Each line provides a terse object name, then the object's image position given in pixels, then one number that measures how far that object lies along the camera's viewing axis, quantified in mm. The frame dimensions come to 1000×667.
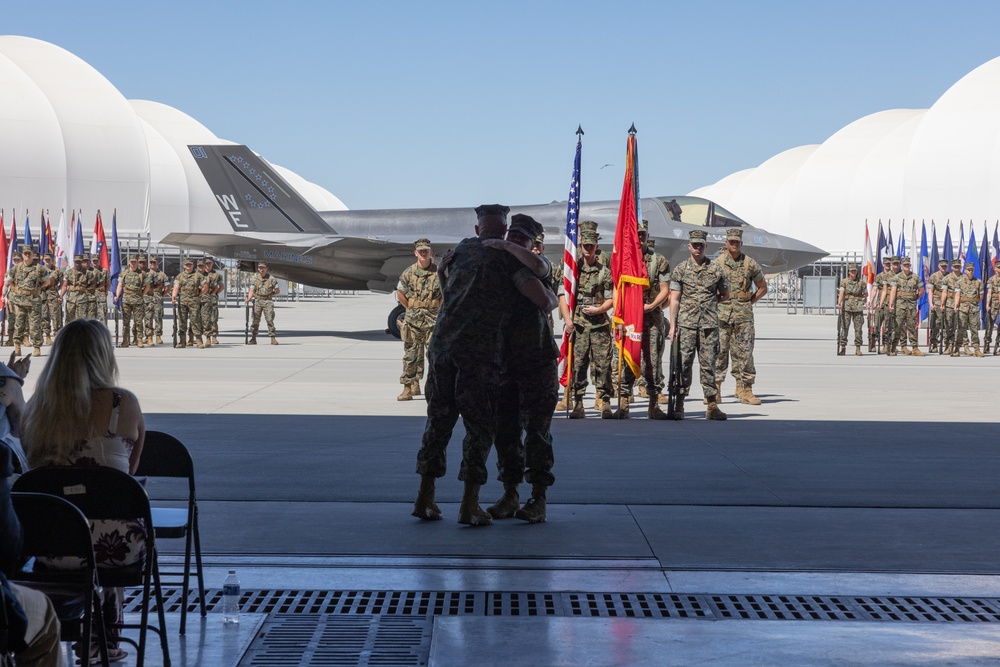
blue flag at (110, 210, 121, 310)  31062
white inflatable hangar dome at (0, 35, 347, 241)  61031
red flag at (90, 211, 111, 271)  32000
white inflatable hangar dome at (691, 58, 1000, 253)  60344
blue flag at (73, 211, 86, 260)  32812
